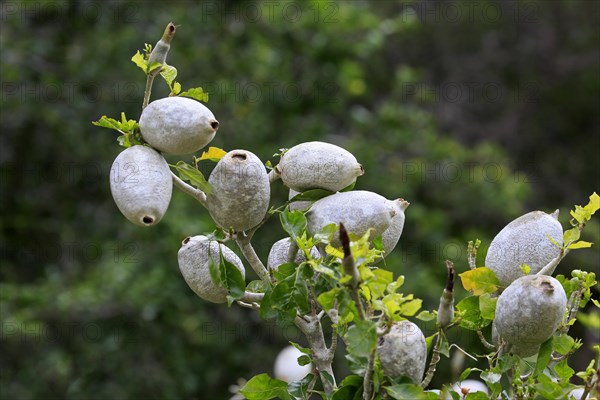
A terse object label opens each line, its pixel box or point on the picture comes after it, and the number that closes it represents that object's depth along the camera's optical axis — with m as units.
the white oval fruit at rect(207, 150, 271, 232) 2.31
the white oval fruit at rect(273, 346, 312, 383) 2.93
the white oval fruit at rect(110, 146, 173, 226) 2.28
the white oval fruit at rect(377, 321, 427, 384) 2.28
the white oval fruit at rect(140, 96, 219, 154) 2.29
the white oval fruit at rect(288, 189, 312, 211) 2.37
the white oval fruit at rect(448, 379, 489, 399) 2.56
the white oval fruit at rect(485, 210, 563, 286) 2.36
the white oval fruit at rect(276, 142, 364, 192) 2.34
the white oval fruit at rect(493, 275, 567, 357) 2.28
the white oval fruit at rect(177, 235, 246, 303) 2.36
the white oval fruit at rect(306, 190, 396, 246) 2.31
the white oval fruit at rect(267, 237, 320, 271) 2.38
